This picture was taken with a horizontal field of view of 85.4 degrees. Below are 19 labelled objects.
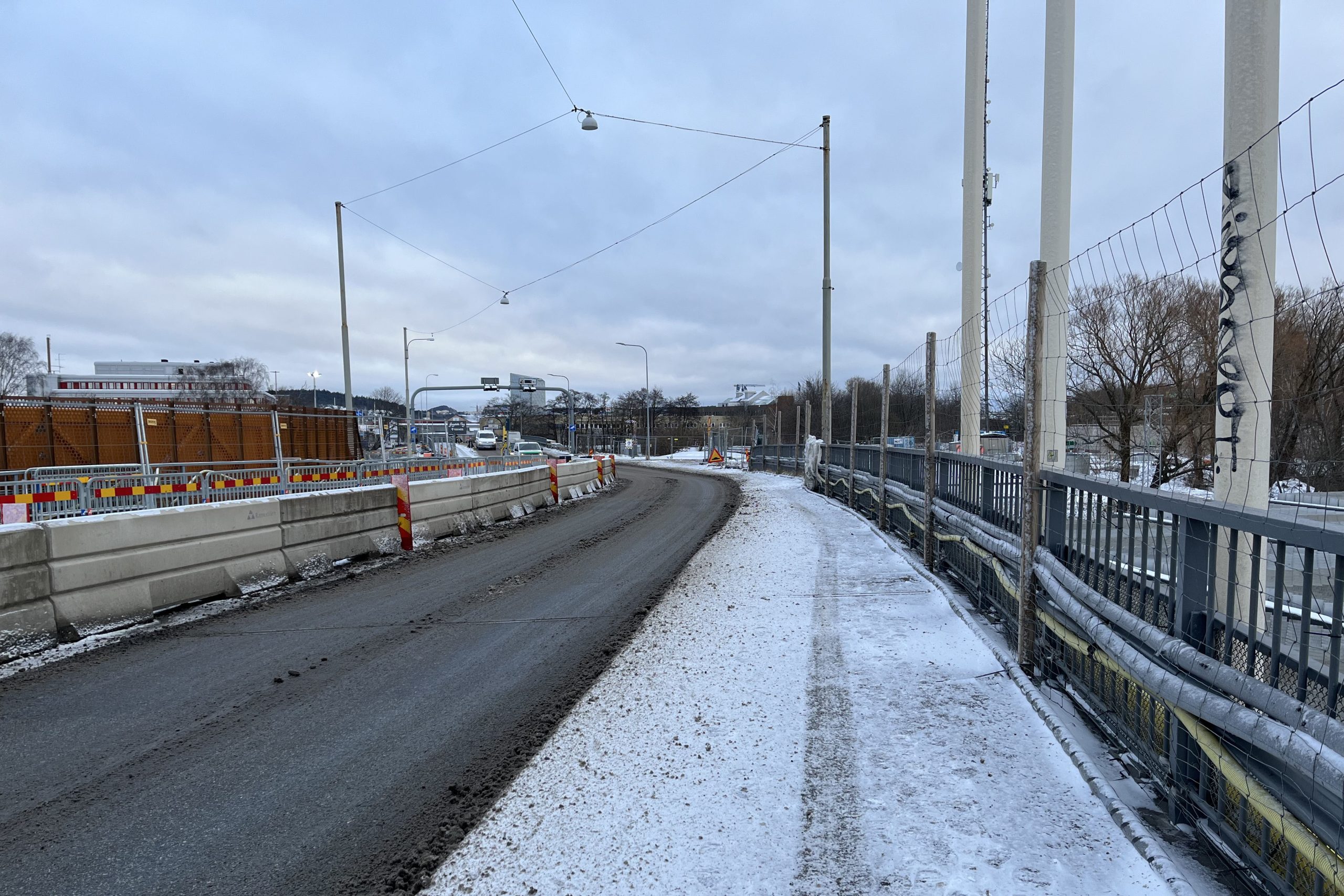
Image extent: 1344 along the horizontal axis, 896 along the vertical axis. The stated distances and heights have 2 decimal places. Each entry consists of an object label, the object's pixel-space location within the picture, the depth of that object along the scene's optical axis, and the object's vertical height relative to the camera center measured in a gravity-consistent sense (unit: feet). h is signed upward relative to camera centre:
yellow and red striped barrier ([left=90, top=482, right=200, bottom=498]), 41.88 -3.94
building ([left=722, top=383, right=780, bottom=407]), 315.78 +8.73
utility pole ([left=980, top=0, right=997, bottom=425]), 65.92 +22.14
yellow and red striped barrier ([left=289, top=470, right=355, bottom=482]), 69.56 -5.47
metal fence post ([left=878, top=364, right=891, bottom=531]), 39.32 -2.35
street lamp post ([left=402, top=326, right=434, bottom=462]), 146.51 +13.14
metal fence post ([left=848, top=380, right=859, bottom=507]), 49.49 -0.45
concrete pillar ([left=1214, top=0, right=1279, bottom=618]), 22.02 +5.11
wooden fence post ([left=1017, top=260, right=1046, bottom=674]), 16.28 -1.05
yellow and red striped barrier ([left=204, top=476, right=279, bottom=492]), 54.19 -4.86
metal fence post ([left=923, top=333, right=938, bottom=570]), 29.07 -0.70
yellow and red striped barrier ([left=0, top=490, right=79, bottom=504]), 36.91 -3.81
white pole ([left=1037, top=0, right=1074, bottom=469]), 48.98 +18.58
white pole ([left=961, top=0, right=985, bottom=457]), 63.10 +21.83
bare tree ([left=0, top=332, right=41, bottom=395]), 224.94 +20.92
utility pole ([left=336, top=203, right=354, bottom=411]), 82.38 +17.09
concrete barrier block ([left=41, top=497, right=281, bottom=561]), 21.66 -3.44
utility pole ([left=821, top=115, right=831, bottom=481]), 77.87 +17.88
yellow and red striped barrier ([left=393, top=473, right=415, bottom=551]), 37.99 -4.76
